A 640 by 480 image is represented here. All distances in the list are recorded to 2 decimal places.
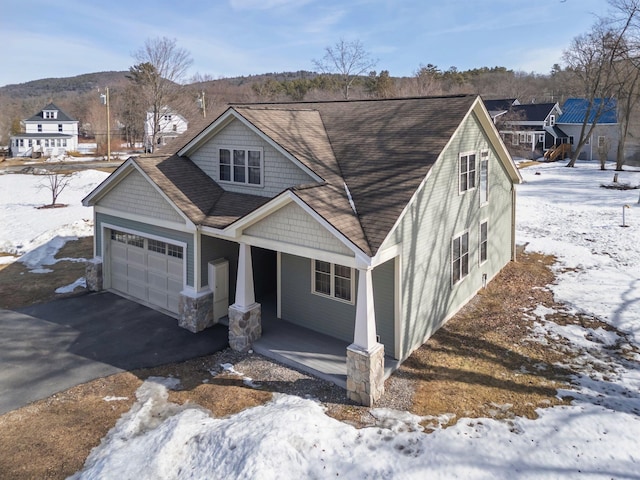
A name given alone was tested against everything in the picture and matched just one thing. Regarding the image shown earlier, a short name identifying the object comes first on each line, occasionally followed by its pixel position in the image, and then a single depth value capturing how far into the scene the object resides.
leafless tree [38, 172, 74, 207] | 27.42
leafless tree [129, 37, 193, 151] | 46.28
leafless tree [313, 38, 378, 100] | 59.97
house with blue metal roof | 50.81
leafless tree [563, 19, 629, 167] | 45.62
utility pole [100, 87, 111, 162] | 42.46
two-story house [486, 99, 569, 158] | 53.03
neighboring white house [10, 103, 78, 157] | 61.66
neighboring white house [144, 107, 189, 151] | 51.97
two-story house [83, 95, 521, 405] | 9.34
